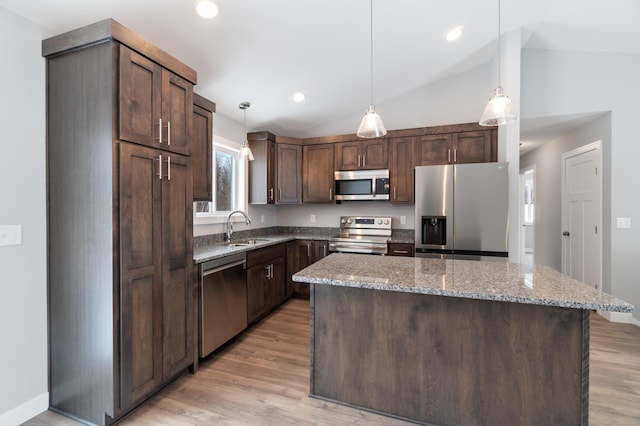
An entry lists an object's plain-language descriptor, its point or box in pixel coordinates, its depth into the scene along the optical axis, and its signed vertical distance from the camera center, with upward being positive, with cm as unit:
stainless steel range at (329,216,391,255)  369 -36
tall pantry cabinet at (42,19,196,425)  167 -4
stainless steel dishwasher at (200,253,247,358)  238 -80
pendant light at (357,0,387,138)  196 +57
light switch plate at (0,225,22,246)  163 -14
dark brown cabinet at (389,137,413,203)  382 +52
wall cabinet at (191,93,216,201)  256 +56
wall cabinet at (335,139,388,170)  395 +75
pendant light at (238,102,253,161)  297 +101
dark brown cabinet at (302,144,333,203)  417 +52
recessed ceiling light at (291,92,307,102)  348 +136
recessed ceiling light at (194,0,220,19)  193 +134
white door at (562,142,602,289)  359 -6
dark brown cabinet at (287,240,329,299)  399 -61
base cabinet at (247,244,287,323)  307 -80
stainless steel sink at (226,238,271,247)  320 -38
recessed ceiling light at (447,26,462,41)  295 +179
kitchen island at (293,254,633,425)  149 -75
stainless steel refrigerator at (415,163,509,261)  306 -1
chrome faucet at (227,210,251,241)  351 -19
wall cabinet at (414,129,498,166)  348 +75
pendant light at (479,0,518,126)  180 +61
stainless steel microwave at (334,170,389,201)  394 +34
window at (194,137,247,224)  331 +31
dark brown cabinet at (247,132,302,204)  402 +54
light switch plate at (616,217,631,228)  329 -14
